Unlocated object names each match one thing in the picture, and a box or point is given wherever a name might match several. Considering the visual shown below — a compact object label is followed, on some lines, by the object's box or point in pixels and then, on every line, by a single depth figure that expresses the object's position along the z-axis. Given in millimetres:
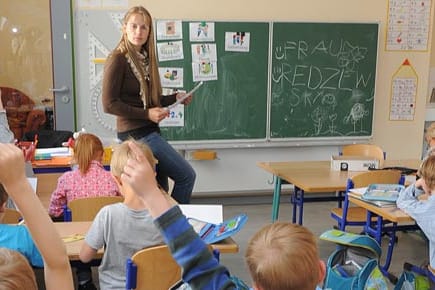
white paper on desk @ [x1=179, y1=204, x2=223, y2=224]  2566
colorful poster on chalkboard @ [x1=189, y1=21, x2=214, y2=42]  5051
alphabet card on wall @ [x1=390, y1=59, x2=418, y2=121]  5691
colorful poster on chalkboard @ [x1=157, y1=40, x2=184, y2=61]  5035
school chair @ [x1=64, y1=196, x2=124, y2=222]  2711
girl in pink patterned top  3023
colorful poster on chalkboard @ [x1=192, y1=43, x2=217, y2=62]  5086
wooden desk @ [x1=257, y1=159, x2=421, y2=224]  3533
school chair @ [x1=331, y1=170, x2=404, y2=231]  3508
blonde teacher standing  3178
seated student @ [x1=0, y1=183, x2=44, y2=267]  2064
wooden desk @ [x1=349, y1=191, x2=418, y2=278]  2898
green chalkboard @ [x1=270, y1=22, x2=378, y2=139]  5293
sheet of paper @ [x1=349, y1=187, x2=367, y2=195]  3308
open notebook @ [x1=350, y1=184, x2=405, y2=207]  3070
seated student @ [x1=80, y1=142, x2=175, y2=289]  2164
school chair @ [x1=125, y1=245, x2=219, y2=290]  1949
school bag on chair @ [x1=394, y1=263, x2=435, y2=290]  2875
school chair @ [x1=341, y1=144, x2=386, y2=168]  4375
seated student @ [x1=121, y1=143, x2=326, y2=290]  970
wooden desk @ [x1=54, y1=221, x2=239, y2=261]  2225
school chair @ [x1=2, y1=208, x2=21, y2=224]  2555
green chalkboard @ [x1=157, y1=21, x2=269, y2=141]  5164
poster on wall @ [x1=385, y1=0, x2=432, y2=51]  5551
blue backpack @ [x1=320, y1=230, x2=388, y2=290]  2586
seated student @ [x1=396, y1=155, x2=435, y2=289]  2783
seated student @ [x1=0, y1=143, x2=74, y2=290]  973
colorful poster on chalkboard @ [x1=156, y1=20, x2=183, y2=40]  5020
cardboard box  4027
